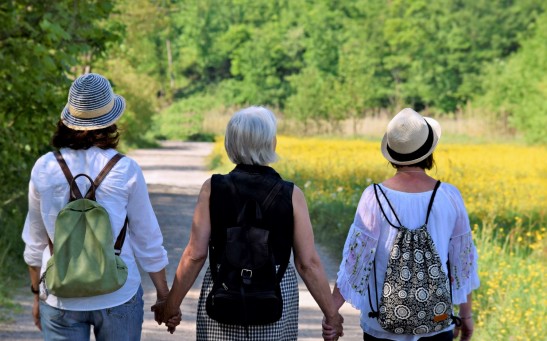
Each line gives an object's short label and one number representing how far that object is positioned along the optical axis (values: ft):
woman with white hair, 28.78
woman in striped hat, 27.02
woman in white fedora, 29.09
